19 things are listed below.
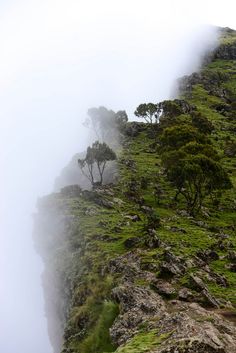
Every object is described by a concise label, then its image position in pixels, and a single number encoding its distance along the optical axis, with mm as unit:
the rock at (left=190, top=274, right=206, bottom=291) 38781
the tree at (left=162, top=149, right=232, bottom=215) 68112
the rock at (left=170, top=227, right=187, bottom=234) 60516
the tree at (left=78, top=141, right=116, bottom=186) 89688
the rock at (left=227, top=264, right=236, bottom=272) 47191
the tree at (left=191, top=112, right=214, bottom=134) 118875
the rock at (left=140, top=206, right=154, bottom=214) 71938
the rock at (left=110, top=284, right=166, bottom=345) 32938
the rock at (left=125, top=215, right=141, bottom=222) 66612
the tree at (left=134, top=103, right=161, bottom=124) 131625
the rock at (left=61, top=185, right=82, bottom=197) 83188
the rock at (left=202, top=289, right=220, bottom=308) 36456
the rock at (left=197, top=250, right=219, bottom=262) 49403
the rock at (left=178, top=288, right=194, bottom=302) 37281
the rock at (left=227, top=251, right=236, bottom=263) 49625
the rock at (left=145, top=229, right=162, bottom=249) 50844
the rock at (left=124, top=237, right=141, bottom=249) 52719
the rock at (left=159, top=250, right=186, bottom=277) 41594
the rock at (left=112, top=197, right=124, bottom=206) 76275
